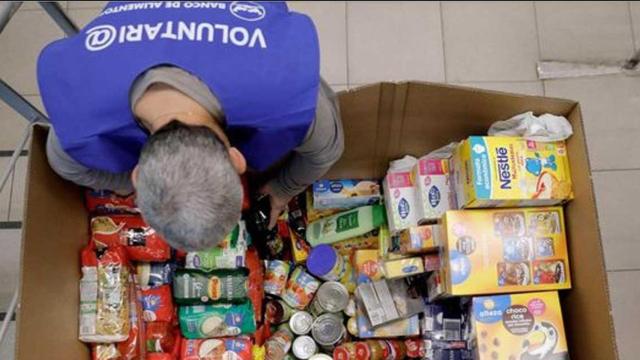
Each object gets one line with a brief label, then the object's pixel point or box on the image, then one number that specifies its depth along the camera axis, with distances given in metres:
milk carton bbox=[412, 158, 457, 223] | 1.58
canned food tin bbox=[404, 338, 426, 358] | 1.65
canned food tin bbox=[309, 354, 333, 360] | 1.60
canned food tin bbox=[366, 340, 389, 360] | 1.64
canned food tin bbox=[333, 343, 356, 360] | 1.62
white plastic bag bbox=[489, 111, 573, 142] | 1.46
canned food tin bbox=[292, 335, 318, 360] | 1.64
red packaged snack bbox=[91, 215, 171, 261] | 1.57
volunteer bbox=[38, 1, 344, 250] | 0.91
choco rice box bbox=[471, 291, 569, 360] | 1.40
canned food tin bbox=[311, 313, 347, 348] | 1.66
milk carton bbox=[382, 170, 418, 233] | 1.64
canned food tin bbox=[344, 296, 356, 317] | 1.72
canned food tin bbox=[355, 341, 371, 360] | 1.63
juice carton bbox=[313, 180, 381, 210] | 1.75
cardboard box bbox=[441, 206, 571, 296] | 1.44
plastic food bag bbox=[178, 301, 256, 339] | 1.59
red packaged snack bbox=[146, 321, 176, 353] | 1.58
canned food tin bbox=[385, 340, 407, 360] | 1.65
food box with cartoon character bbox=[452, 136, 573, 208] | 1.41
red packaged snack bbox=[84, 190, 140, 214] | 1.55
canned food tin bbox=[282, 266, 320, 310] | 1.72
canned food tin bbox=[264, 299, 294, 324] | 1.70
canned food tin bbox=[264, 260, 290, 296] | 1.71
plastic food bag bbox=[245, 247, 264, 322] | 1.65
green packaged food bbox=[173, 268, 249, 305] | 1.58
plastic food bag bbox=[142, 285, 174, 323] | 1.58
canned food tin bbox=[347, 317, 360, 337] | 1.69
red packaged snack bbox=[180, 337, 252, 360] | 1.57
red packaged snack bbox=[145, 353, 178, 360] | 1.57
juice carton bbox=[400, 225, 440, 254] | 1.54
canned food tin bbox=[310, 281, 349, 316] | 1.70
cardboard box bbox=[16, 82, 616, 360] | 1.30
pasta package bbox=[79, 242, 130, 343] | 1.47
